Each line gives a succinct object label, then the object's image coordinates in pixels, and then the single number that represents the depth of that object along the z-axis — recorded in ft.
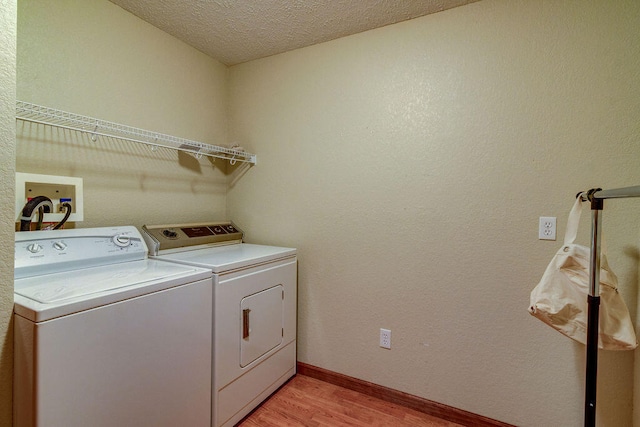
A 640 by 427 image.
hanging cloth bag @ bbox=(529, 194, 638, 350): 3.84
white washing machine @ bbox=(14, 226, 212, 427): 2.98
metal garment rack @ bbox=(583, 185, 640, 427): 3.49
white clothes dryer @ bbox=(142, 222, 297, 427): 4.93
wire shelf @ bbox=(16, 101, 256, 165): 4.48
